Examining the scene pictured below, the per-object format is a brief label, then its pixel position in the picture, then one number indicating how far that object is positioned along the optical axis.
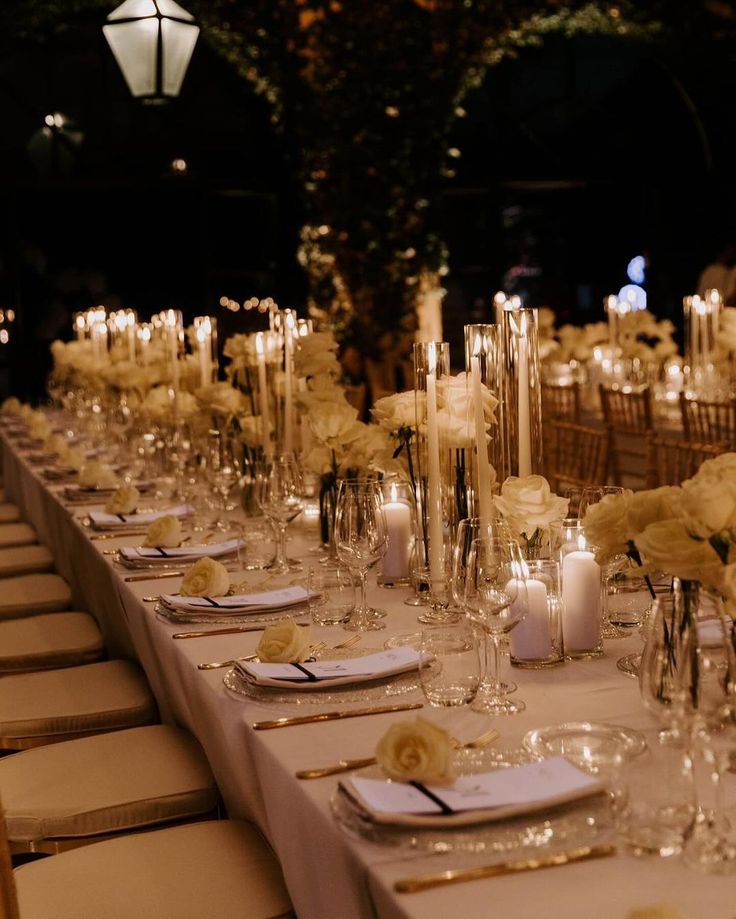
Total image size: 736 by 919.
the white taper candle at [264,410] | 3.52
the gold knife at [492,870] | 1.29
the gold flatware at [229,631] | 2.35
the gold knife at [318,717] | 1.82
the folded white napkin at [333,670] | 1.93
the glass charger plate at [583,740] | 1.58
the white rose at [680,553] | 1.46
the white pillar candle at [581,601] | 2.07
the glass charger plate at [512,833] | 1.35
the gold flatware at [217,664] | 2.14
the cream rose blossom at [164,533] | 3.12
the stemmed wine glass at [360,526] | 2.24
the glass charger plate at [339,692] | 1.90
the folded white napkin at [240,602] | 2.45
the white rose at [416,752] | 1.45
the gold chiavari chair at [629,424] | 5.86
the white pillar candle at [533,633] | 2.01
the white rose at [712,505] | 1.46
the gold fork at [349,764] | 1.61
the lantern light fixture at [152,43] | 4.43
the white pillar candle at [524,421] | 2.42
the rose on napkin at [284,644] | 2.04
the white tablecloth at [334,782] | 1.26
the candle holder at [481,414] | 2.35
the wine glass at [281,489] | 2.74
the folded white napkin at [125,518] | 3.55
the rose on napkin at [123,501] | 3.63
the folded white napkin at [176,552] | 3.03
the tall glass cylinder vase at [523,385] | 2.42
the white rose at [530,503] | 2.09
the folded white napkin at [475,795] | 1.38
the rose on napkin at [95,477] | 4.24
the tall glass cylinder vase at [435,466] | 2.44
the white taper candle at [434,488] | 2.45
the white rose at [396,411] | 2.63
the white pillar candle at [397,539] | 2.68
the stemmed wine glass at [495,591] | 1.82
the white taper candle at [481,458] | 2.34
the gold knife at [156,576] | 2.90
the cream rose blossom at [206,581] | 2.54
